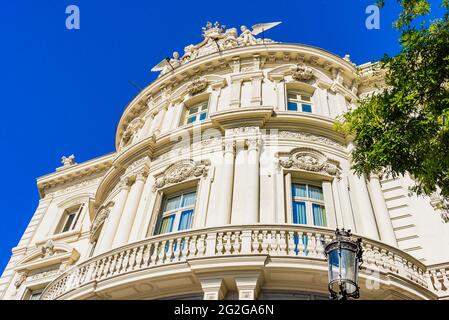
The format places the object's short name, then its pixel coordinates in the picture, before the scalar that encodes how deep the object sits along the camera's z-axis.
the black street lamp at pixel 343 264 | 5.84
